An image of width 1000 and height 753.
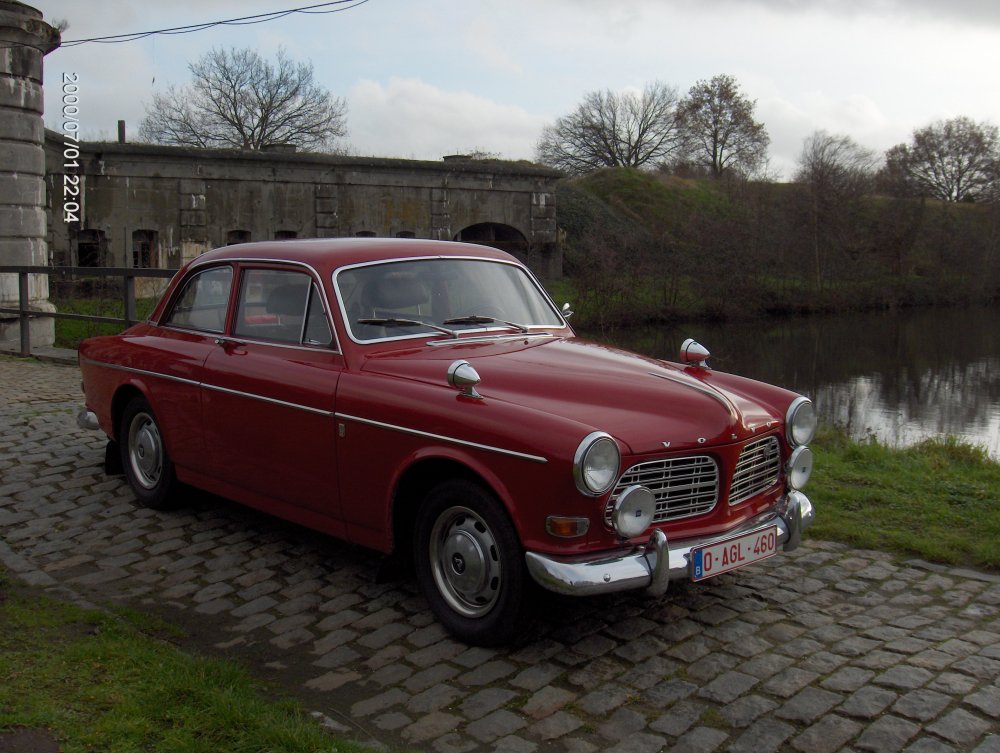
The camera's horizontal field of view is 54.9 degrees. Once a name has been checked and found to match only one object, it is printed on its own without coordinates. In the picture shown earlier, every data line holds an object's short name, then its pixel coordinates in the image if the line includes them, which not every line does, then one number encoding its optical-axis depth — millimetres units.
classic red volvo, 3898
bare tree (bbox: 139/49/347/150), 48969
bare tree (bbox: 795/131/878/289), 42125
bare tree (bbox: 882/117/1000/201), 59094
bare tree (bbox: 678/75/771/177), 60500
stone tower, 15594
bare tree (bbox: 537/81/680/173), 58781
